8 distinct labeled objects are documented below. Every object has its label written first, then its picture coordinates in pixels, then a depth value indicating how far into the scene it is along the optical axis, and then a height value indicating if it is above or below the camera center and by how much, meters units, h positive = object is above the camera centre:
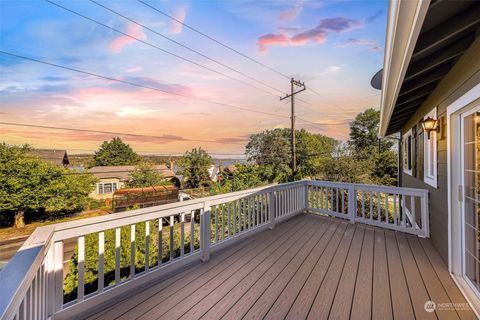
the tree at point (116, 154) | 39.22 +1.37
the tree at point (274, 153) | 20.77 +0.81
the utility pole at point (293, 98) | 11.36 +3.51
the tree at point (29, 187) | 10.14 -1.46
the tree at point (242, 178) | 13.48 -1.33
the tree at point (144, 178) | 23.20 -1.84
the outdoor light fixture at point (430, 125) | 2.92 +0.50
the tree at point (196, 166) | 25.58 -0.72
